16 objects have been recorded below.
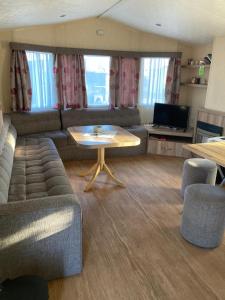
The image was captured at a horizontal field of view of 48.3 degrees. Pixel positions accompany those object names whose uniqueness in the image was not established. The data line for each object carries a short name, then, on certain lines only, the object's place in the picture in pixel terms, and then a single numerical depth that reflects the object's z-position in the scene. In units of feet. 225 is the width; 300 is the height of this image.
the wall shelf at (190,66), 16.30
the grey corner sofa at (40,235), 5.43
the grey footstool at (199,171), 9.84
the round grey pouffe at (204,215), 7.31
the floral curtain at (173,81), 16.80
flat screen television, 16.01
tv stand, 15.76
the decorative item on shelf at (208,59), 14.79
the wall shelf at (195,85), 15.65
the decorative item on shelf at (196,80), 16.53
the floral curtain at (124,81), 16.39
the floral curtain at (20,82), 13.69
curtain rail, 13.64
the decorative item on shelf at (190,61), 16.69
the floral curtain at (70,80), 15.07
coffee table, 9.83
